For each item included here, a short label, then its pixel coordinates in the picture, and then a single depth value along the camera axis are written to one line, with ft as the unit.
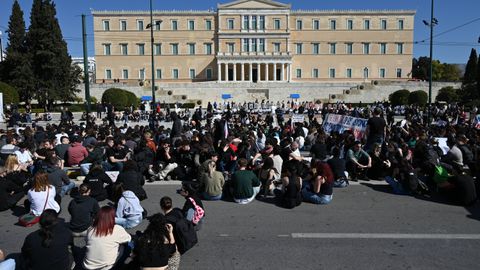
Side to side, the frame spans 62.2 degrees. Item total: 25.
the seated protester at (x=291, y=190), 27.55
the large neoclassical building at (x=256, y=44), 231.91
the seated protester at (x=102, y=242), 16.74
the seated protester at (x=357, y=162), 34.73
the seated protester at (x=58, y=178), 28.50
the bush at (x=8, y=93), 107.24
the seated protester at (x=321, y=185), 28.53
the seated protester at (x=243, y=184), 28.50
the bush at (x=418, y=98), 138.72
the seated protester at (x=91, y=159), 35.14
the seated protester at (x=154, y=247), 15.80
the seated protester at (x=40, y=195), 23.81
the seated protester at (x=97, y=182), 28.26
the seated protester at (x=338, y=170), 32.63
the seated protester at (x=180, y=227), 18.92
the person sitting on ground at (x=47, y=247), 15.89
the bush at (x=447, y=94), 167.22
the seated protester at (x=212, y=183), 29.27
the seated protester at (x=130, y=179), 27.02
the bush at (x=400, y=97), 145.79
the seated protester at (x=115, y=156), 35.47
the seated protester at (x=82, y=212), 21.99
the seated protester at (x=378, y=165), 34.71
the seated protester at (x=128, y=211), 23.45
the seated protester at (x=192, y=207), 21.79
